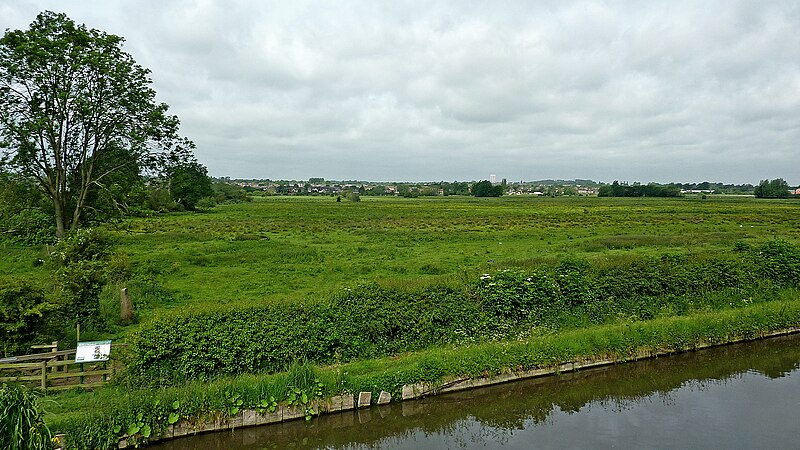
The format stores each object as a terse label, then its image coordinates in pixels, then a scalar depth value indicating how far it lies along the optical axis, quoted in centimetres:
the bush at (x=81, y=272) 1673
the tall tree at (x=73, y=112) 1917
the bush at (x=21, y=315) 1323
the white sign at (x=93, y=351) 1226
